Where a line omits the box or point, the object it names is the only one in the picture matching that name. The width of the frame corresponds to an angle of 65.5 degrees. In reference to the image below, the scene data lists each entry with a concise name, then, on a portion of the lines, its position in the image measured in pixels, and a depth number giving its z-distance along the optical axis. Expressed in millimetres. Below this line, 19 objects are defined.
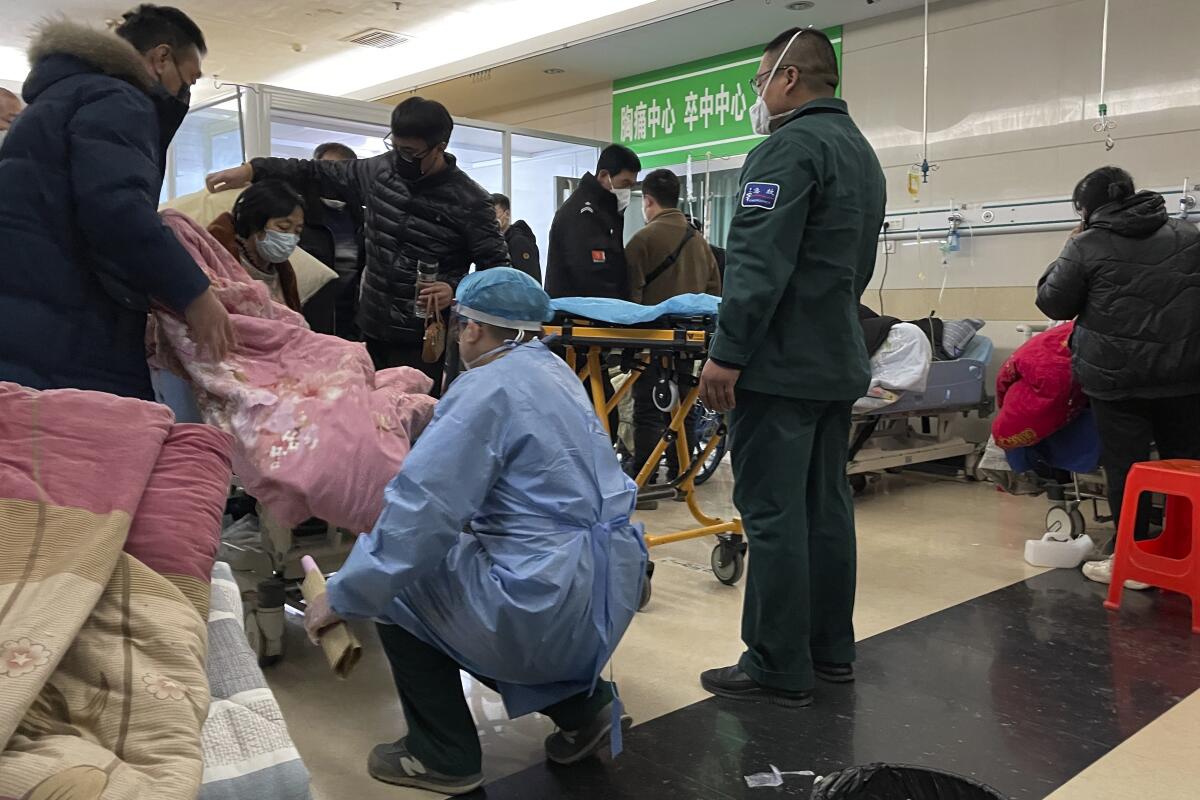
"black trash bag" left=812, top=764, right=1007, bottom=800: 1388
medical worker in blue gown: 1671
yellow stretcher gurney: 3055
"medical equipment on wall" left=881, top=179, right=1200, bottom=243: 4977
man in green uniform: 2203
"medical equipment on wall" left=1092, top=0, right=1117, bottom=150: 4961
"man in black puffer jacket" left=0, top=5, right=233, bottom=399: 1735
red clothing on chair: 3832
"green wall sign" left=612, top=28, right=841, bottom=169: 7059
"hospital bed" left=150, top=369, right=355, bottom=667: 2312
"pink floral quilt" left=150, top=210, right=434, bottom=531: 2043
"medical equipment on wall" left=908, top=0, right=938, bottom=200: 5798
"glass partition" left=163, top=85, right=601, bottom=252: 5551
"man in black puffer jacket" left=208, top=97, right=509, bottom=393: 2971
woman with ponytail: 3332
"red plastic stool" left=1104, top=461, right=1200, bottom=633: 2943
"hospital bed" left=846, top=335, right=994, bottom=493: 4754
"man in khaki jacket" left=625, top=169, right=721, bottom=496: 4445
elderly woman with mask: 2498
